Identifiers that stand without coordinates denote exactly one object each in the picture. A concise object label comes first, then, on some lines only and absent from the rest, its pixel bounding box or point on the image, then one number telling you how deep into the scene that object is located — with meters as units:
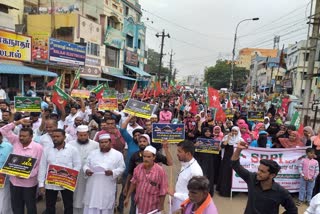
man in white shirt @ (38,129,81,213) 4.22
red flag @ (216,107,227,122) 9.06
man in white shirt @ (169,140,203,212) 3.59
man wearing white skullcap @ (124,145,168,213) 3.71
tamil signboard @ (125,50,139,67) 35.83
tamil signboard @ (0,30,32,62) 16.64
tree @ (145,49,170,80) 84.41
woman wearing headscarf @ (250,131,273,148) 6.54
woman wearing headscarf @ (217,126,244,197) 6.29
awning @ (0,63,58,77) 16.68
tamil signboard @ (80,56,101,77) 26.88
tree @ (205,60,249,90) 74.00
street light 27.50
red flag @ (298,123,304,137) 7.50
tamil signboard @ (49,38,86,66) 21.02
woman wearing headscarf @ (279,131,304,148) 6.60
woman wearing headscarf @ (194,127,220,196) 6.20
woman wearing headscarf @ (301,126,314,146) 6.88
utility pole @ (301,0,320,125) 10.45
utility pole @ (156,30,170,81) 37.31
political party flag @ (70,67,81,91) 11.47
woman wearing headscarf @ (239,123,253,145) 6.86
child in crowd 5.96
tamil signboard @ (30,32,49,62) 20.16
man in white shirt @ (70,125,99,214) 4.55
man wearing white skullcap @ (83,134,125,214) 4.20
